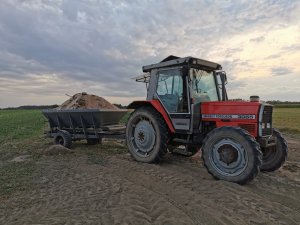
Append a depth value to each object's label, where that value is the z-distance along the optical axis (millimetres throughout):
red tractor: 4608
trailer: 7507
